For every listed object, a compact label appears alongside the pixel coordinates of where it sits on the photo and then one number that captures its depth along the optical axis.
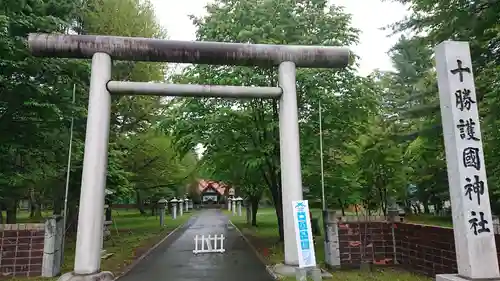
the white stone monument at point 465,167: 5.89
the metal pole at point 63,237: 10.06
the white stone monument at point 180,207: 41.34
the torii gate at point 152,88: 8.28
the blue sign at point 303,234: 7.76
